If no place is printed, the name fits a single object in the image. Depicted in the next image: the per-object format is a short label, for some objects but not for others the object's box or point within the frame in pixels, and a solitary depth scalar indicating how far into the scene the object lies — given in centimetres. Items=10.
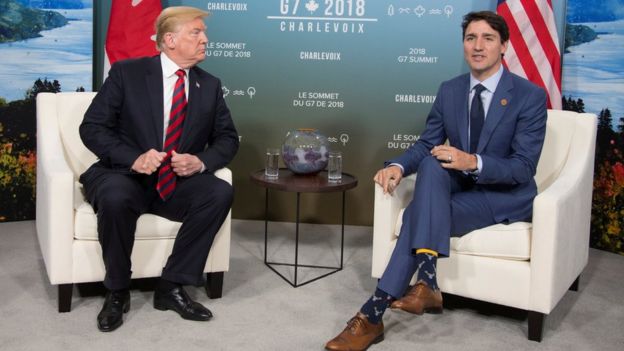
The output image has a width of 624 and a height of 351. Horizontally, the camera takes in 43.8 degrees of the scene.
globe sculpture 395
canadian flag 483
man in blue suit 298
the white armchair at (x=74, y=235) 322
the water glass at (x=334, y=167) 389
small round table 370
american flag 455
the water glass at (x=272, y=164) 393
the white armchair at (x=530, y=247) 310
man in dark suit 327
